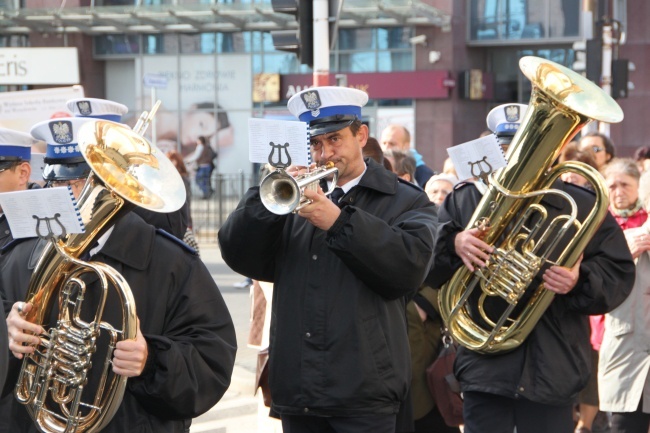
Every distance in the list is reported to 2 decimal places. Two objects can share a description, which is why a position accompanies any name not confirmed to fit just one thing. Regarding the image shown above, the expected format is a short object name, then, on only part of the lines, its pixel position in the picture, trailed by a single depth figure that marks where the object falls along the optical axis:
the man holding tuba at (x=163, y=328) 3.55
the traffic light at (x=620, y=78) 14.80
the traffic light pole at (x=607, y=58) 14.60
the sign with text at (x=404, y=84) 25.08
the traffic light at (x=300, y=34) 8.70
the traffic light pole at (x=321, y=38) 8.54
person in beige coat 6.18
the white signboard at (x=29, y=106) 11.00
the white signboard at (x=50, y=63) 18.12
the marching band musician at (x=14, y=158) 4.70
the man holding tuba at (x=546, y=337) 4.93
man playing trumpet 4.21
